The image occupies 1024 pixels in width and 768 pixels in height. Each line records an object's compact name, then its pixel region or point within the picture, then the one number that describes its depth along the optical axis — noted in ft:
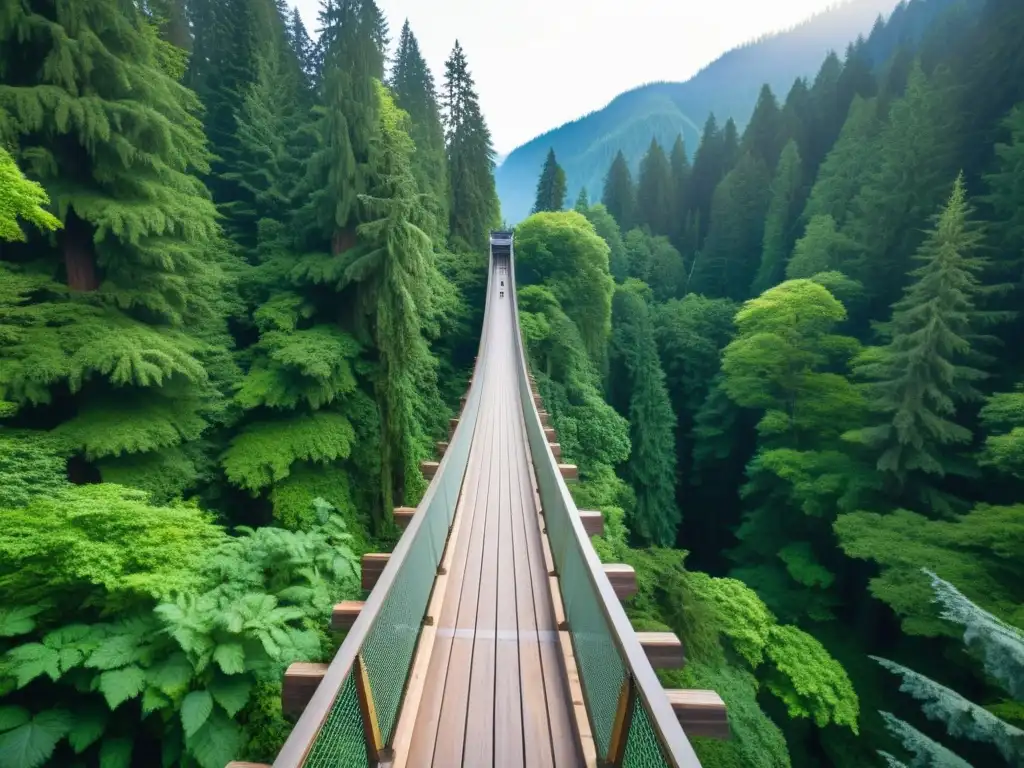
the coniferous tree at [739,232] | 105.09
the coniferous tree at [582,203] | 120.31
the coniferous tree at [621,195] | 139.44
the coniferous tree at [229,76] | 47.44
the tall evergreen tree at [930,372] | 37.78
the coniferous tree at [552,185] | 128.67
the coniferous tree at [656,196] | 134.31
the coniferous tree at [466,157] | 74.95
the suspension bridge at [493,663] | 5.43
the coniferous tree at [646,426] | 66.64
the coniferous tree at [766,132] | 109.91
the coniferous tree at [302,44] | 77.71
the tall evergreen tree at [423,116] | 60.90
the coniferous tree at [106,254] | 19.72
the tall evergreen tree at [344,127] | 33.35
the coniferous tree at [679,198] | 131.44
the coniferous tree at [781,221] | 90.02
